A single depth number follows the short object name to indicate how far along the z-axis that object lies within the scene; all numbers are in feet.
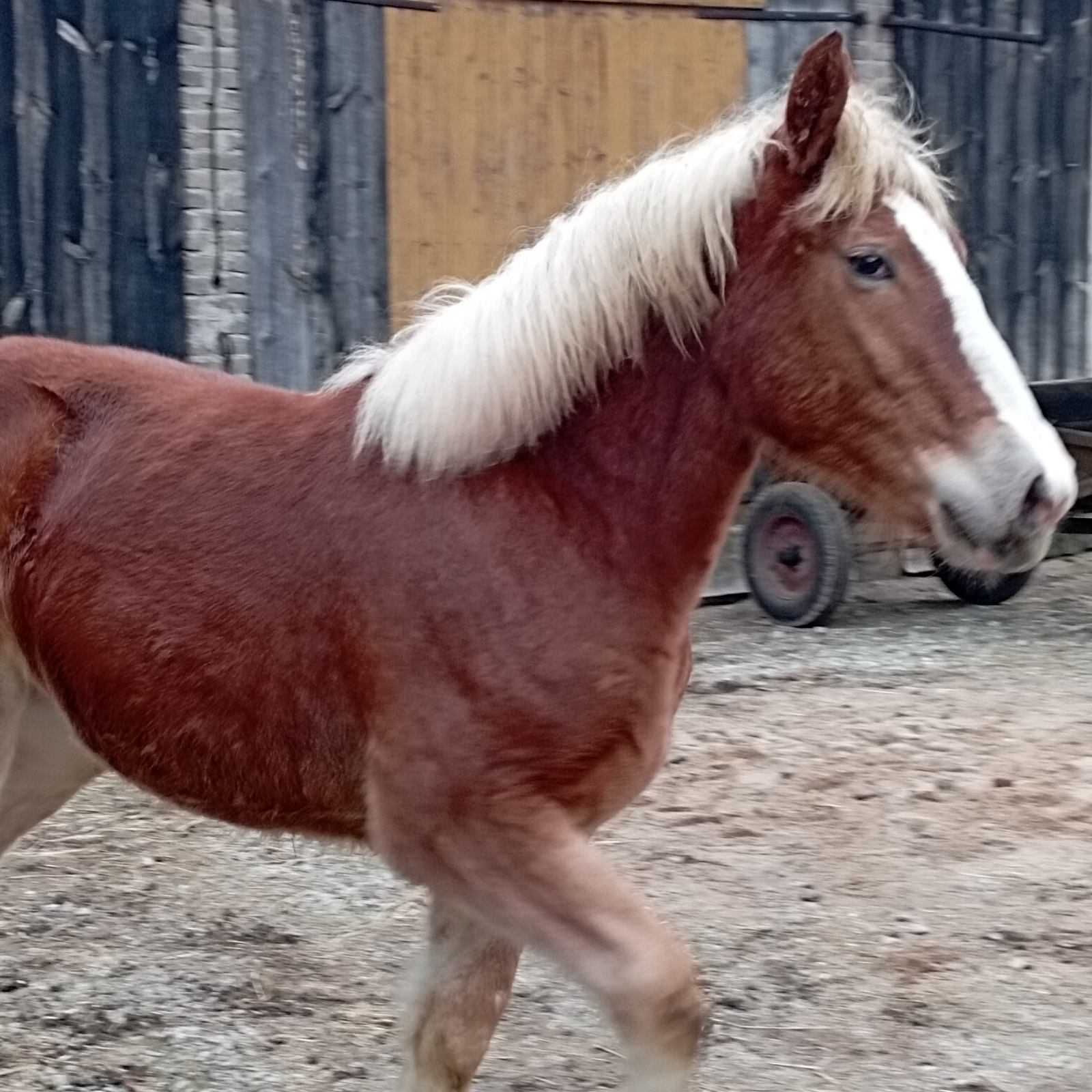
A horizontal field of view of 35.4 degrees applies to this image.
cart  25.98
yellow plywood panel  25.98
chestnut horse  8.31
